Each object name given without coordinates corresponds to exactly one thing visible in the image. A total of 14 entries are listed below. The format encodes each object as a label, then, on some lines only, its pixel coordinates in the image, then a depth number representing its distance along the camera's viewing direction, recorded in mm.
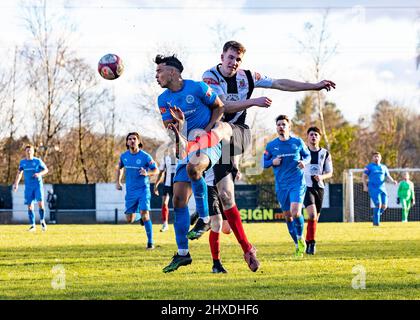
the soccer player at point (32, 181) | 21031
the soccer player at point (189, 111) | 8508
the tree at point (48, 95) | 32125
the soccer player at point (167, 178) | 20438
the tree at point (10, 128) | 33031
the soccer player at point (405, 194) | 30531
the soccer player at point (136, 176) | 14633
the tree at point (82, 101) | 32625
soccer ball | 11594
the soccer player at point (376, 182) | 24391
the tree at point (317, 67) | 34312
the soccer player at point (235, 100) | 8719
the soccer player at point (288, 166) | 12664
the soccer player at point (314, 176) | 12828
